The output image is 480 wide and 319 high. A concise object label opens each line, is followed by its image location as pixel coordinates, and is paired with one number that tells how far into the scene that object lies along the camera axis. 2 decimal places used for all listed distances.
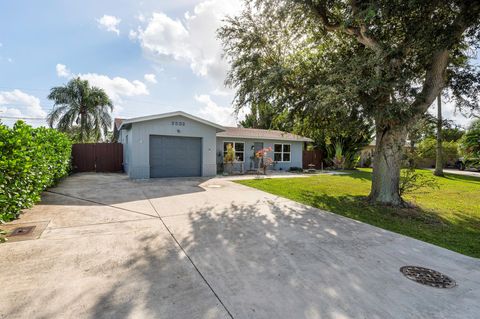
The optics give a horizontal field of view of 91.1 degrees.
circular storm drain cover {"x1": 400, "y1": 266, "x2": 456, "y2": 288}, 2.89
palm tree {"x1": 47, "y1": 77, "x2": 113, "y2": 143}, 19.77
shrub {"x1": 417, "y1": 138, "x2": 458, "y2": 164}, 23.23
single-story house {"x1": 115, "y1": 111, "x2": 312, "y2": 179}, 11.31
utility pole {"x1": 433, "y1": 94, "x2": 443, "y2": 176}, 16.36
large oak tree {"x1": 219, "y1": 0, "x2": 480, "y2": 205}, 5.98
